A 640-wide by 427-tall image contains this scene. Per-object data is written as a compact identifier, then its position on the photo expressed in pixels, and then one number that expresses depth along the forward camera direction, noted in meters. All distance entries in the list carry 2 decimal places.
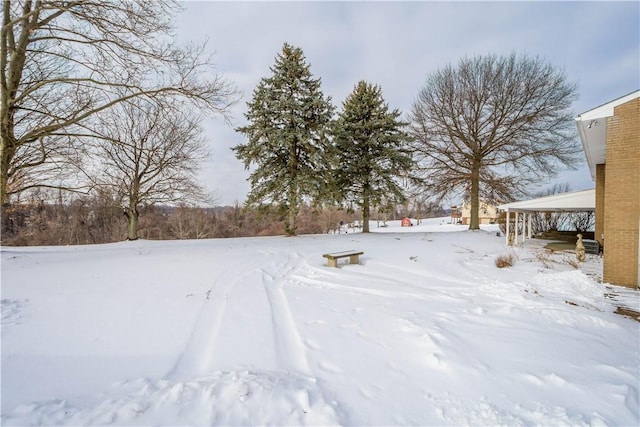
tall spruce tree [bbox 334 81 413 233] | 17.72
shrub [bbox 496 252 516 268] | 7.98
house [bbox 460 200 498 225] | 43.73
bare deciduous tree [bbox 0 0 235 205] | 6.50
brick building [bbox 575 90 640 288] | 6.71
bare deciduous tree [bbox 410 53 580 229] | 16.97
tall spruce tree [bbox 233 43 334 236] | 14.91
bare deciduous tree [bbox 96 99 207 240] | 15.28
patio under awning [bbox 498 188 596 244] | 12.41
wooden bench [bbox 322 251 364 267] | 7.68
